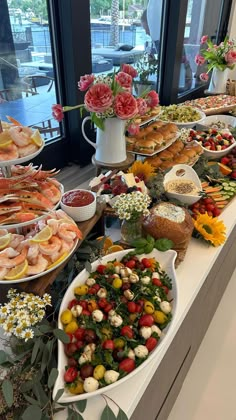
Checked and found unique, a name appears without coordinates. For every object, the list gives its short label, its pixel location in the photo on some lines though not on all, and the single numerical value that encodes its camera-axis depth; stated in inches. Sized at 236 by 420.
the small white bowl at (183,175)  49.8
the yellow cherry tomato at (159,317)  29.5
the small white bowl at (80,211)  34.4
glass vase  38.8
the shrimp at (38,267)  27.6
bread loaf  37.5
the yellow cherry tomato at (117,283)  31.4
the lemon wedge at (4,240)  28.4
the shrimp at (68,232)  30.7
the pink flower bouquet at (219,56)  90.4
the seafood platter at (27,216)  25.2
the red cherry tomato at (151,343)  27.5
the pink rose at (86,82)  42.6
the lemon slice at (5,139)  24.4
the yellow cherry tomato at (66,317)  28.0
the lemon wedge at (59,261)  28.6
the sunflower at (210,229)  41.8
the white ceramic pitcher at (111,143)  44.6
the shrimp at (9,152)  24.1
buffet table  26.3
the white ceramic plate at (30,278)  26.8
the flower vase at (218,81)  96.2
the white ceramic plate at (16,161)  24.0
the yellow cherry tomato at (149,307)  29.8
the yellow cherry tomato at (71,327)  27.7
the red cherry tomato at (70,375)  24.8
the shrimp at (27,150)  25.0
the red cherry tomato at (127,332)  27.8
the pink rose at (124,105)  41.3
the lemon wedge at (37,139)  25.5
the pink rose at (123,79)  43.1
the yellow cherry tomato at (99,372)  25.1
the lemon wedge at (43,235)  28.6
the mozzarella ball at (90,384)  24.3
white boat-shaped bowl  24.0
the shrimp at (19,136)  24.9
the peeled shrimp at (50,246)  28.7
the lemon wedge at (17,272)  26.9
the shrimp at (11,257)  27.3
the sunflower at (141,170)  49.7
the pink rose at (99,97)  39.4
